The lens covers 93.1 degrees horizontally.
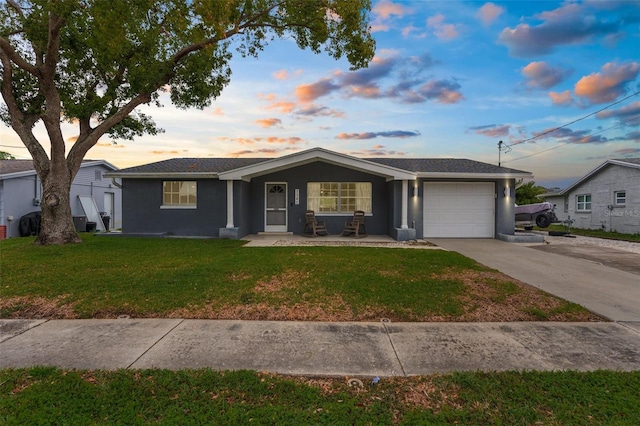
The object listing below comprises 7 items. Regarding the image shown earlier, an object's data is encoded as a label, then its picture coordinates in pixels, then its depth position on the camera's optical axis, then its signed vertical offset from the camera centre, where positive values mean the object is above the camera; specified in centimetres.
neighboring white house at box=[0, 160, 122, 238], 1380 +108
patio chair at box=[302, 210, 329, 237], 1236 -58
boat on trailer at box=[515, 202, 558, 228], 1590 -9
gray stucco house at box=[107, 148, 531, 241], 1164 +67
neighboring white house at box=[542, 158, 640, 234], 1509 +81
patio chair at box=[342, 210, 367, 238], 1220 -57
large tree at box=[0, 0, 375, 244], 909 +518
